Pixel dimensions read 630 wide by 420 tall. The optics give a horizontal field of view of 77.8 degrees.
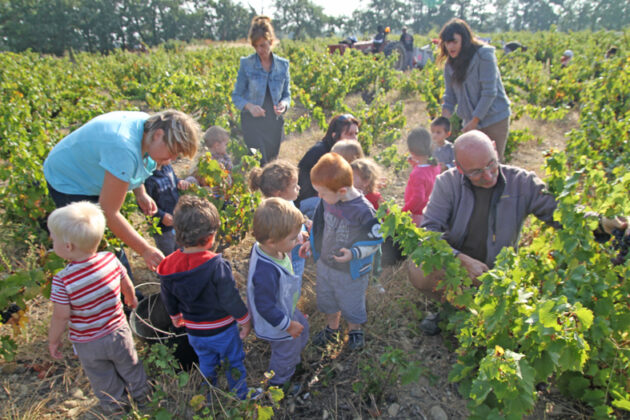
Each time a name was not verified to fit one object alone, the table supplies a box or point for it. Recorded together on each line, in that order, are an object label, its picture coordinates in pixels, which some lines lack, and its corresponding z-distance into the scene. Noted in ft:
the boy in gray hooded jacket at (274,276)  6.56
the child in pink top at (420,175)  11.40
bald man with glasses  7.91
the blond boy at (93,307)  6.22
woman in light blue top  7.00
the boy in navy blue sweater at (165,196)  10.28
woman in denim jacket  13.66
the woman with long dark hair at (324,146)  12.24
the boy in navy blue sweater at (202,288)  6.48
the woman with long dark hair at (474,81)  13.01
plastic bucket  7.95
